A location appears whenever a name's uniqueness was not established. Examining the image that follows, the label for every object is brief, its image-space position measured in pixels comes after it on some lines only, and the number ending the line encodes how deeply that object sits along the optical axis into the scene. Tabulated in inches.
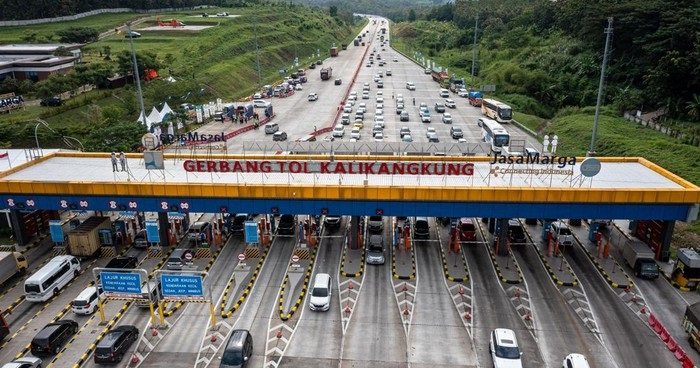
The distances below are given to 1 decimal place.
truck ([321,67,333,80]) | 5403.5
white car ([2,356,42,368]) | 1093.4
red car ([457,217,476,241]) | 1787.6
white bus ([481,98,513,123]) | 3508.9
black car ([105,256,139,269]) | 1579.7
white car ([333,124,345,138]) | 3171.8
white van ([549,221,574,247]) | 1733.5
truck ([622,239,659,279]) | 1534.2
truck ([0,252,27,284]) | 1525.6
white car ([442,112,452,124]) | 3572.8
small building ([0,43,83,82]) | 3698.3
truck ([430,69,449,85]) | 5206.7
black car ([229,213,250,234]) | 1873.8
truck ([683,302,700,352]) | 1221.6
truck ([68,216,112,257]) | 1675.7
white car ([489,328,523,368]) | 1135.0
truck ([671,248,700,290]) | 1472.7
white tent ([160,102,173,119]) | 3201.0
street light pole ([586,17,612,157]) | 1810.7
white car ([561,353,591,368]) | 1109.7
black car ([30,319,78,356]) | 1198.9
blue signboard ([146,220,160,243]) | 1684.3
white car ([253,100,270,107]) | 3946.9
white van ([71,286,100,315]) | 1366.9
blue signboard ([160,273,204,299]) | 1246.9
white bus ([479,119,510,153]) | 2775.6
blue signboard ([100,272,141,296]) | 1255.5
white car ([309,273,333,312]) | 1380.4
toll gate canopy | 1497.3
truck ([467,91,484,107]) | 4126.5
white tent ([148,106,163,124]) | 3095.5
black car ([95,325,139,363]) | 1164.5
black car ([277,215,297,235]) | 1854.1
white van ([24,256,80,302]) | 1428.4
